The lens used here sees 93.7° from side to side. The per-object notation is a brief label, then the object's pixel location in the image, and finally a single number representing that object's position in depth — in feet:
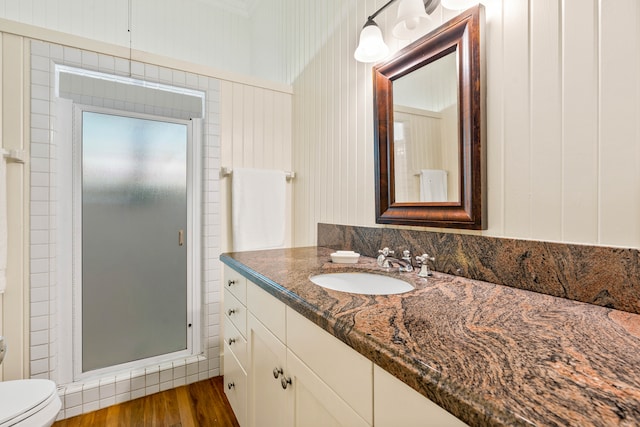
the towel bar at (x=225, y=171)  6.68
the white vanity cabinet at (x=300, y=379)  1.75
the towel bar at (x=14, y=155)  4.85
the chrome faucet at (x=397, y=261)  3.83
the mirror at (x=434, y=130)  3.29
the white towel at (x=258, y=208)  6.70
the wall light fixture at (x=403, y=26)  3.58
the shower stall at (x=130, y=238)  5.73
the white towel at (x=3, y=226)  4.79
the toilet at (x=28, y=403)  3.51
